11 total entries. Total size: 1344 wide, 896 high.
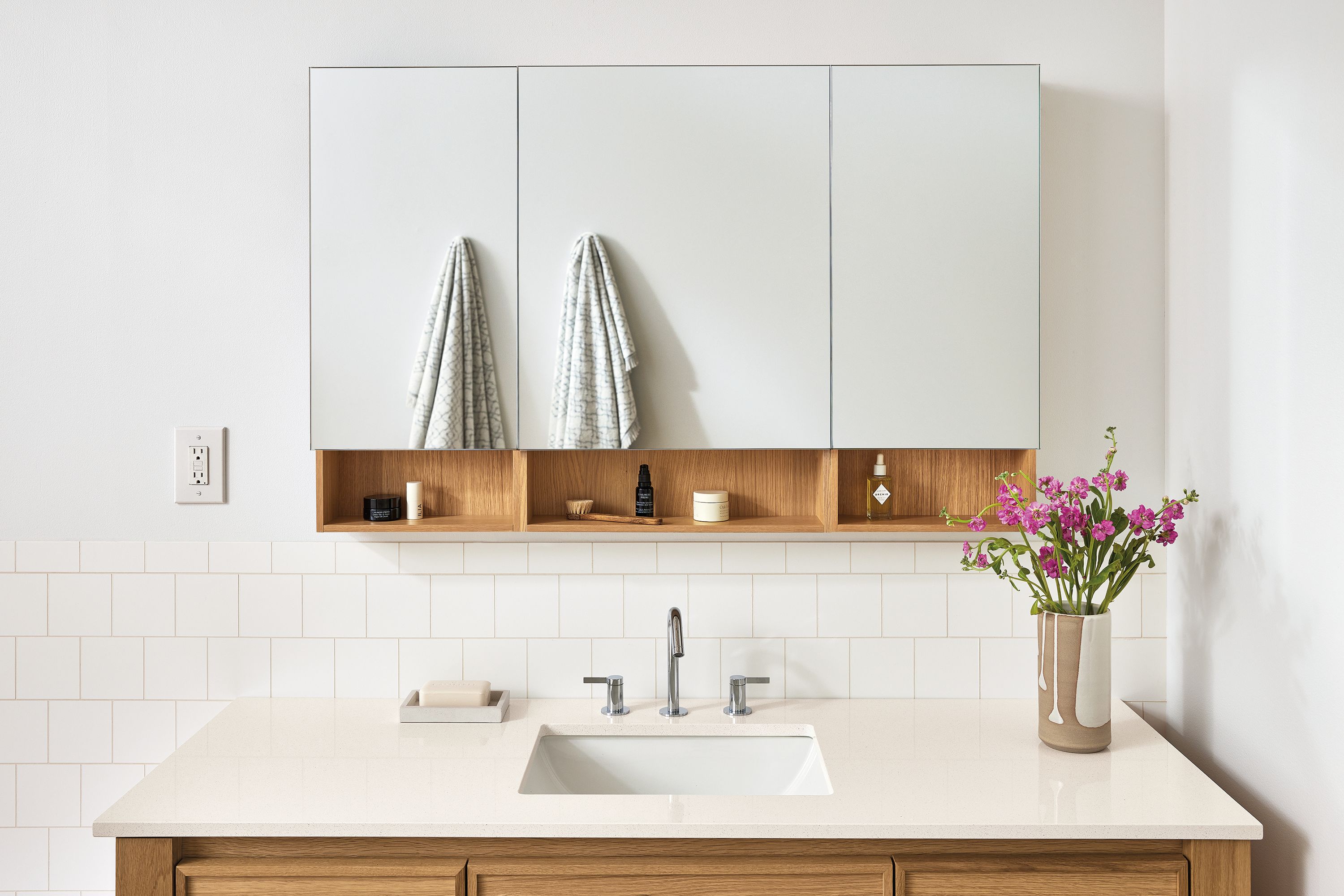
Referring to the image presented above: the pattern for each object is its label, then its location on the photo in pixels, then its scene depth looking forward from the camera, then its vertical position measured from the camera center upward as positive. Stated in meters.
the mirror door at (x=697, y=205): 1.71 +0.45
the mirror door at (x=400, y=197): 1.71 +0.47
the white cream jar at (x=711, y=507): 1.81 -0.13
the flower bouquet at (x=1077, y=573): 1.58 -0.24
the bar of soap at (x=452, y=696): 1.78 -0.50
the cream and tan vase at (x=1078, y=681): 1.58 -0.42
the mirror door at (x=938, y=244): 1.71 +0.38
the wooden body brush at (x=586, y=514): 1.83 -0.15
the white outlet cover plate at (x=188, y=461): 1.88 -0.04
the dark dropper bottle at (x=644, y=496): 1.83 -0.11
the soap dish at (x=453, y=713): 1.77 -0.54
